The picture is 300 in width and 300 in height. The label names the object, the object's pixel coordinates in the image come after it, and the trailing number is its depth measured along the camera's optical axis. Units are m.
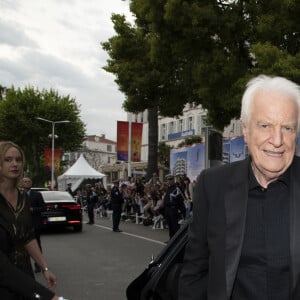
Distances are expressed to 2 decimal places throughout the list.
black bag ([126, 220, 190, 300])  2.83
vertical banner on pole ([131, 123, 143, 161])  25.16
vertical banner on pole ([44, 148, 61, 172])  43.84
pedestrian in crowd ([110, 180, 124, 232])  16.02
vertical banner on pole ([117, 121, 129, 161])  24.69
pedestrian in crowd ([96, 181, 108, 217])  24.60
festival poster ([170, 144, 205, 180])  19.31
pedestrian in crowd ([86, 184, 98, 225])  19.75
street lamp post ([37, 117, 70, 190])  44.63
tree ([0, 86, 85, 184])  47.72
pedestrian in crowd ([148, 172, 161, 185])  19.94
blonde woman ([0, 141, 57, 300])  2.17
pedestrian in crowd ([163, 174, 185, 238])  13.14
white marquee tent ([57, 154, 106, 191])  32.41
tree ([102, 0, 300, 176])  12.35
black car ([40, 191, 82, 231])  15.36
